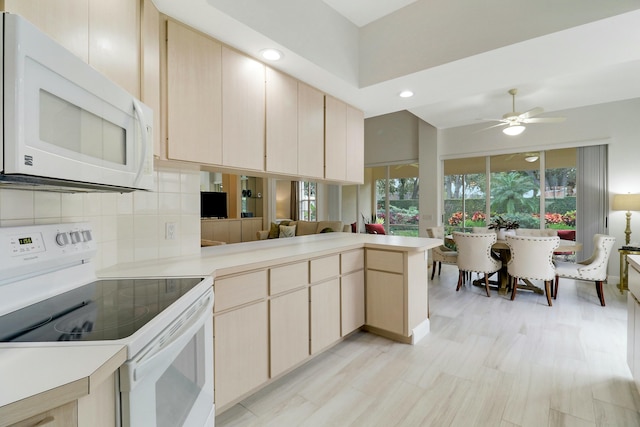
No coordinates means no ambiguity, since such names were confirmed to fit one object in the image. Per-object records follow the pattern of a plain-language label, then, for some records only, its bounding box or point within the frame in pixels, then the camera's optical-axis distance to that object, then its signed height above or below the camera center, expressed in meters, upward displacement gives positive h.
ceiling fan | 3.94 +1.26
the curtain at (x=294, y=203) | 7.86 +0.24
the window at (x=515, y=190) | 5.14 +0.42
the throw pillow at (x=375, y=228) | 6.89 -0.38
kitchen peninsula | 1.62 -0.60
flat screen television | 5.66 +0.17
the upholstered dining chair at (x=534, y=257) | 3.56 -0.57
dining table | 4.02 -0.87
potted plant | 4.53 -0.24
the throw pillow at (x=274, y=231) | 5.84 -0.37
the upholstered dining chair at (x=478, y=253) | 3.97 -0.57
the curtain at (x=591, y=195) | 4.73 +0.26
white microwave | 0.71 +0.28
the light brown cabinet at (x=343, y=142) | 2.88 +0.73
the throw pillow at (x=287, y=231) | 5.67 -0.36
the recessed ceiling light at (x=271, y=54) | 2.07 +1.13
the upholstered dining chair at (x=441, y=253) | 4.64 -0.66
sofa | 5.52 -0.31
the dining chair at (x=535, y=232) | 4.53 -0.33
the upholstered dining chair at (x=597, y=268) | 3.56 -0.70
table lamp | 4.09 +0.10
